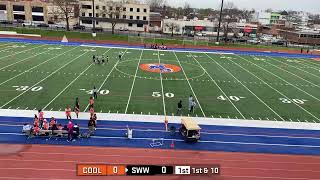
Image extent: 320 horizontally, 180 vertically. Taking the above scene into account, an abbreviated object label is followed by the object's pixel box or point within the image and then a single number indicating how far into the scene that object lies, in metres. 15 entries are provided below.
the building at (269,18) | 161.56
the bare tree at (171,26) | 95.25
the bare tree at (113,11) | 90.00
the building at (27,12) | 94.86
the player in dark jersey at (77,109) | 21.13
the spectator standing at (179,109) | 22.73
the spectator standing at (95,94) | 25.12
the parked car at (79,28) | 84.12
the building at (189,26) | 96.06
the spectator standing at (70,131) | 17.73
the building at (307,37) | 98.50
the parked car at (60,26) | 83.50
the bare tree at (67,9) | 82.89
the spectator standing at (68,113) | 20.25
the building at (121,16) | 93.69
